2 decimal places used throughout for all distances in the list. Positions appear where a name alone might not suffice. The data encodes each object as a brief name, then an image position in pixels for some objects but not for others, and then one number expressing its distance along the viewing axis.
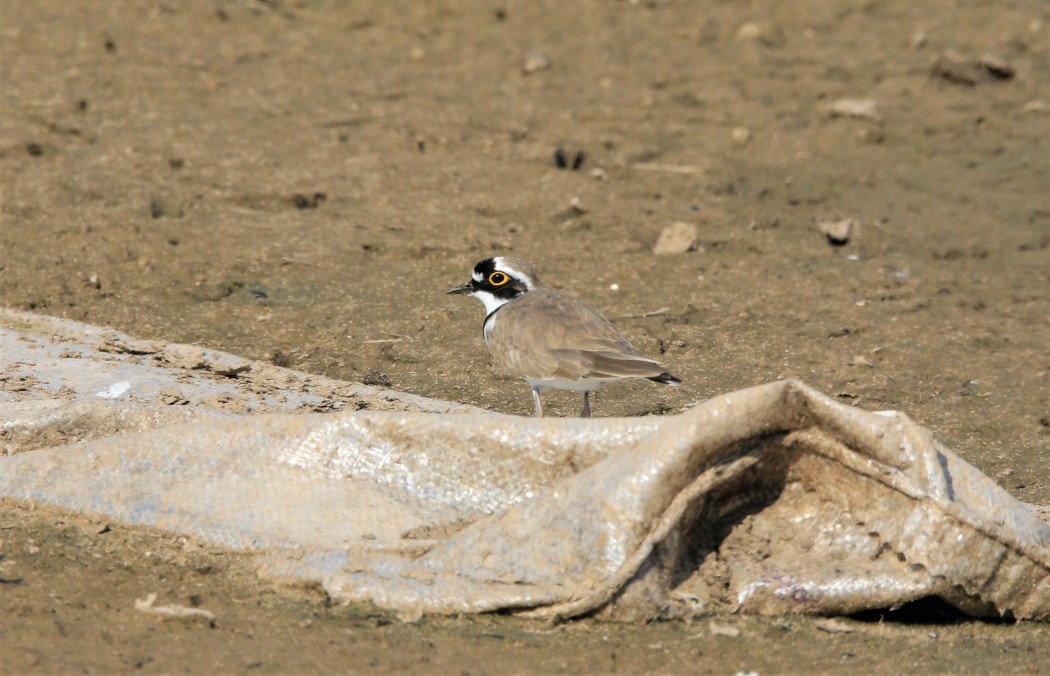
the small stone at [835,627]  7.40
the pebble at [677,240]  15.20
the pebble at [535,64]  20.30
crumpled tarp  7.31
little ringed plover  10.72
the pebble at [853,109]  19.59
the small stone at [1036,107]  19.98
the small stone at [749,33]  22.12
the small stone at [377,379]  11.86
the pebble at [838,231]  15.77
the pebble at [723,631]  7.28
